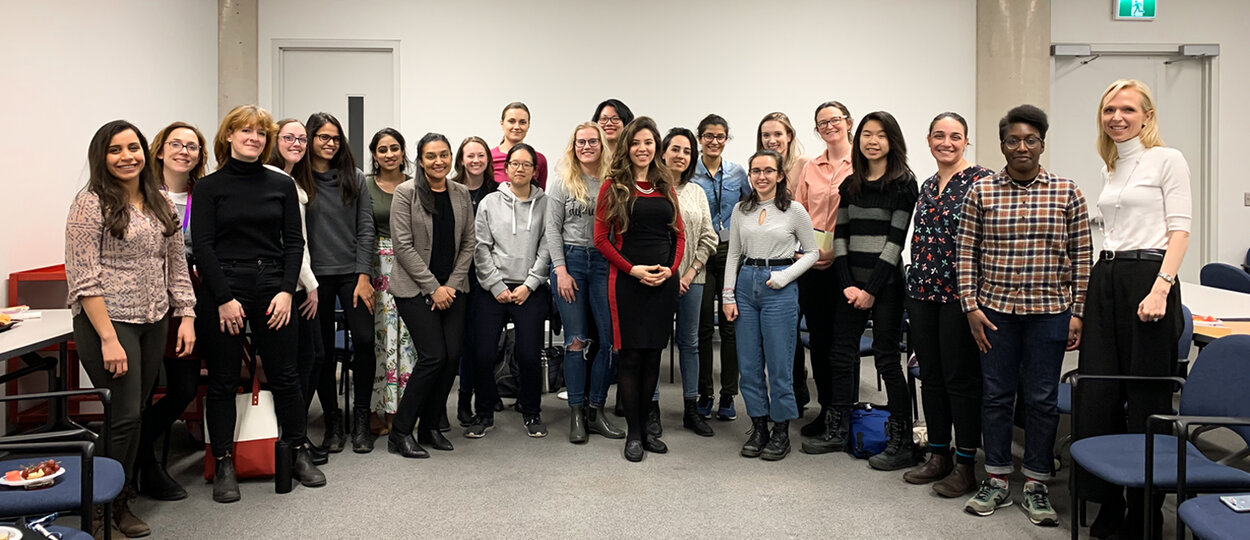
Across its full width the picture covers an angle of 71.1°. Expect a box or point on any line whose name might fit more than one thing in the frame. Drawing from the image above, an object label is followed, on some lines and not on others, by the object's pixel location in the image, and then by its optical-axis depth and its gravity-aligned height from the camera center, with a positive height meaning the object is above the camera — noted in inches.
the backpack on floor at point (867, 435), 156.0 -31.9
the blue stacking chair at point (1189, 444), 92.4 -22.7
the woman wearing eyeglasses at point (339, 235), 152.3 +3.7
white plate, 89.4 -23.3
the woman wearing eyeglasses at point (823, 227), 161.5 +5.5
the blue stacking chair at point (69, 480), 86.5 -23.9
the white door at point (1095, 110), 295.9 +49.4
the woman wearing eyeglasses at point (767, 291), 155.1 -6.3
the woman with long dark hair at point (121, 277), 111.7 -2.8
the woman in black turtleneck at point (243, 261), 128.7 -0.8
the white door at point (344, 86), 282.7 +55.0
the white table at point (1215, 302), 152.5 -8.6
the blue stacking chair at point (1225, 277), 191.2 -4.8
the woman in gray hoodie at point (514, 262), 166.1 -1.1
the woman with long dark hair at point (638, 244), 153.8 +2.2
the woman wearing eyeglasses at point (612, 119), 180.1 +28.3
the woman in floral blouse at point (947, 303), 132.3 -7.2
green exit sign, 289.6 +82.2
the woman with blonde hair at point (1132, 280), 111.7 -3.1
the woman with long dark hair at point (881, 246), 148.9 +1.8
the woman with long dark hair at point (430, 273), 155.4 -3.0
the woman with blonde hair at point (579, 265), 167.3 -1.7
